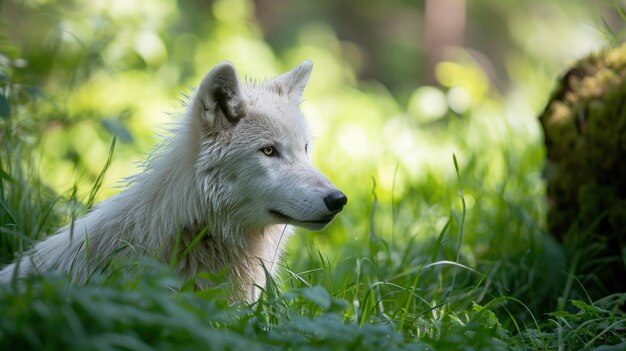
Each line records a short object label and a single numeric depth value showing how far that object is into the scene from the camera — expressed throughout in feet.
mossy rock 28.07
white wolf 20.29
